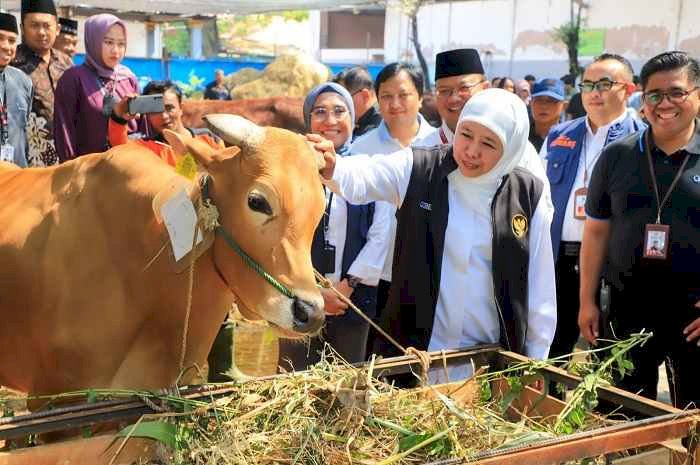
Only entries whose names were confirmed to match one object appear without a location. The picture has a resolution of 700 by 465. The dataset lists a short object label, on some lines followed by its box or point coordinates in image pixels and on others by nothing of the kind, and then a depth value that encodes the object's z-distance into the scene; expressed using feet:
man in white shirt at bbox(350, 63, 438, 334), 13.67
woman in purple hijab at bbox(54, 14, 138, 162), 15.94
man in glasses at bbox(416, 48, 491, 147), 13.61
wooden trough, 5.87
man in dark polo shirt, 10.62
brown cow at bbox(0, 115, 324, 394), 7.95
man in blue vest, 13.96
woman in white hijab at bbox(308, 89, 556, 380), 9.13
